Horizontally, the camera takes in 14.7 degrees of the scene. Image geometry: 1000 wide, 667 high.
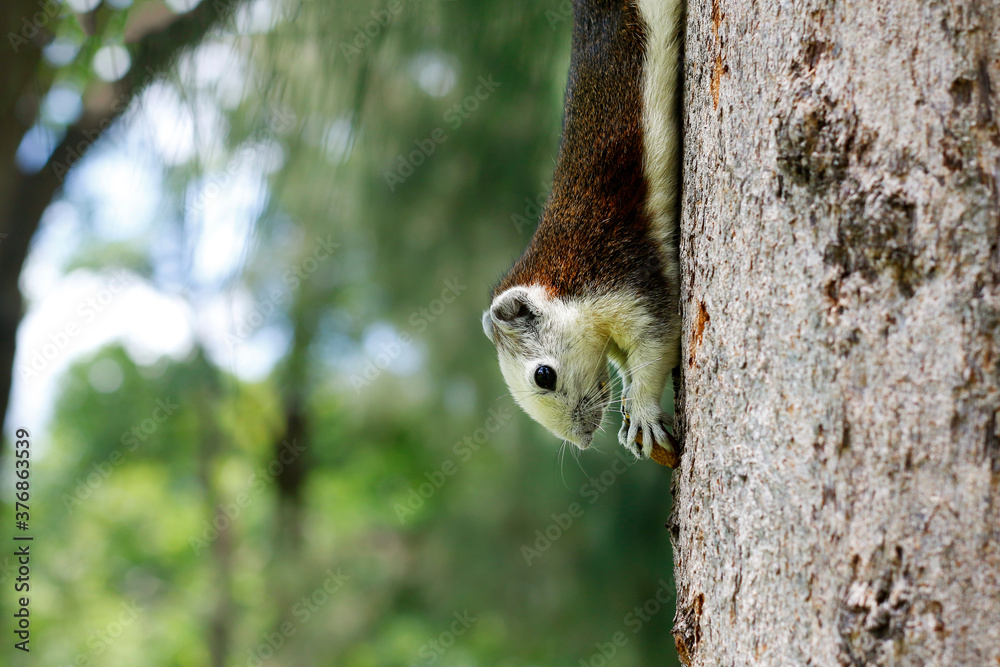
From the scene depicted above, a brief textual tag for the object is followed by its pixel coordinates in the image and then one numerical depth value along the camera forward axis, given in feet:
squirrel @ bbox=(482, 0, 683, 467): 4.42
